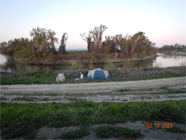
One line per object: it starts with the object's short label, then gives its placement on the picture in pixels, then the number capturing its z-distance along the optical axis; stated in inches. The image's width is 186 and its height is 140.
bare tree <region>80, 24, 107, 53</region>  2753.2
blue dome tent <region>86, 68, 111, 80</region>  702.5
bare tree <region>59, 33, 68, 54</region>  2540.8
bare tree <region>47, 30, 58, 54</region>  2152.2
